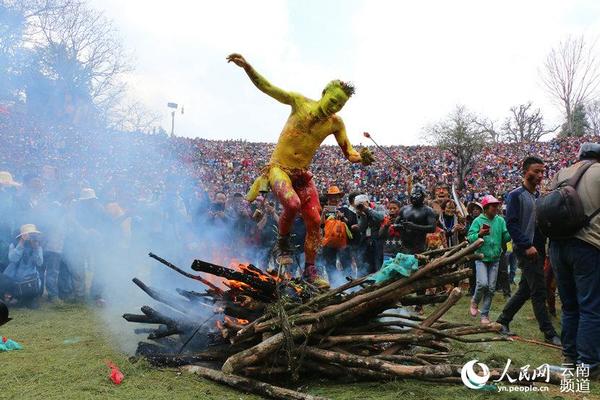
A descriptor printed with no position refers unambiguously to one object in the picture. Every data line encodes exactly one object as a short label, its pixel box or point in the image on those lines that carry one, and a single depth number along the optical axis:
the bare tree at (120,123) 18.38
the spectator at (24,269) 7.37
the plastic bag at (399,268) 3.96
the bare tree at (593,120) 48.75
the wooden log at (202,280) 4.72
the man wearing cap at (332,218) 8.60
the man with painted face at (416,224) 7.39
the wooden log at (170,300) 4.79
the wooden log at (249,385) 3.37
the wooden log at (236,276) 4.24
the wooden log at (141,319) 4.62
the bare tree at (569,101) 44.91
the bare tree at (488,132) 33.47
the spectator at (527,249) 5.41
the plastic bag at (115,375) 3.69
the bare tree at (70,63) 11.66
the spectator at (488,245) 6.54
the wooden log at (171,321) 4.54
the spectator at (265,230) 8.88
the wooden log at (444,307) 4.03
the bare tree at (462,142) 31.73
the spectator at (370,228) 8.78
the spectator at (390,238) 7.98
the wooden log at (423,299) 4.41
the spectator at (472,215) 8.84
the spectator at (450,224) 9.05
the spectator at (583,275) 4.05
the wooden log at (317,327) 3.77
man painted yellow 4.95
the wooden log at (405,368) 3.50
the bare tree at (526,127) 47.09
